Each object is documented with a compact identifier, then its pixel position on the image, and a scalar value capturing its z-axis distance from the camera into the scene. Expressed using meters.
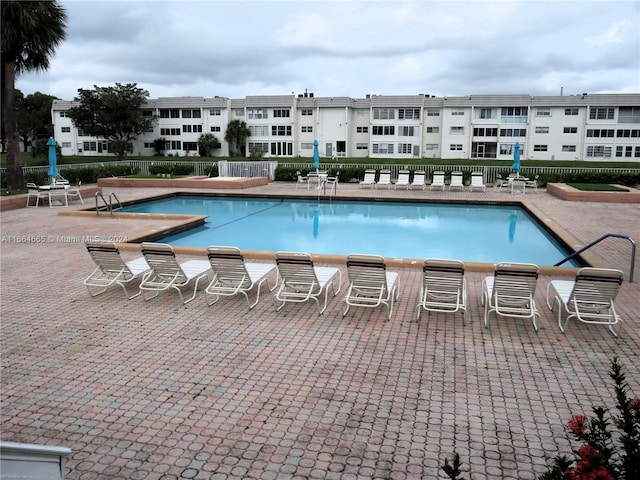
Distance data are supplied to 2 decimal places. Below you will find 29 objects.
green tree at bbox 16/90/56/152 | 71.25
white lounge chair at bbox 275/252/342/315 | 7.59
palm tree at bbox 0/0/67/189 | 20.47
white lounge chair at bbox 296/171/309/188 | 27.05
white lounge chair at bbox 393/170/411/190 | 24.72
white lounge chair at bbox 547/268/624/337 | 6.64
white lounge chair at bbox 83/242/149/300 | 8.29
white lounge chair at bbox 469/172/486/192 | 24.26
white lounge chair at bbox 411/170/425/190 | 24.77
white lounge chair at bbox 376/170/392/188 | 25.33
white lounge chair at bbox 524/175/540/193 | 24.47
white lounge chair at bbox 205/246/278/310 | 7.80
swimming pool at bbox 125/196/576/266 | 14.05
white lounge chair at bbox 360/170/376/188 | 25.55
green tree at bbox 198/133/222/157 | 64.31
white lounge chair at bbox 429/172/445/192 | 24.32
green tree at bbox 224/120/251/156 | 63.88
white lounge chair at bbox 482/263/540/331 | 6.88
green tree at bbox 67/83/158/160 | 62.09
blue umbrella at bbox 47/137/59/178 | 20.19
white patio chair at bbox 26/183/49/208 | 19.05
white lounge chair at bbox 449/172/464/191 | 24.45
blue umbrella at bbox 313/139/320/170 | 27.07
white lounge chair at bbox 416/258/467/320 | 7.13
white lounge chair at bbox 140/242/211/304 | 8.05
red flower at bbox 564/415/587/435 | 2.65
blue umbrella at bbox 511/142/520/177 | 25.09
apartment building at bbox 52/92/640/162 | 56.25
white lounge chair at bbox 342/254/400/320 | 7.32
